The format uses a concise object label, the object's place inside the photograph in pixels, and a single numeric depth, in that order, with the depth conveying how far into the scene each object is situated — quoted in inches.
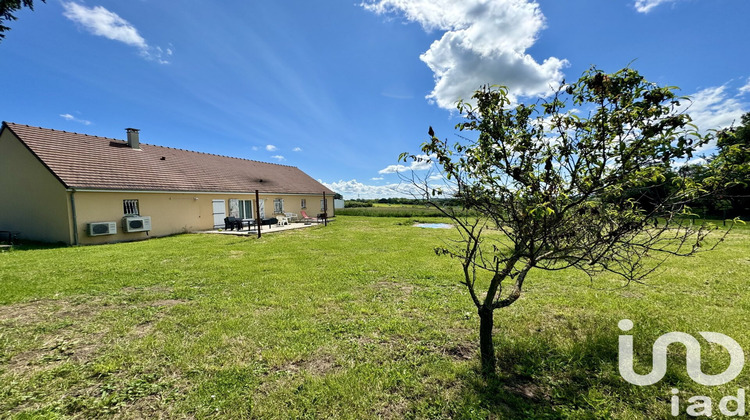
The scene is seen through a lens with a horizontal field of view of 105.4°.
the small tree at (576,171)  84.2
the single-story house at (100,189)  472.7
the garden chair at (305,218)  866.6
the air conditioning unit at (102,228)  472.4
